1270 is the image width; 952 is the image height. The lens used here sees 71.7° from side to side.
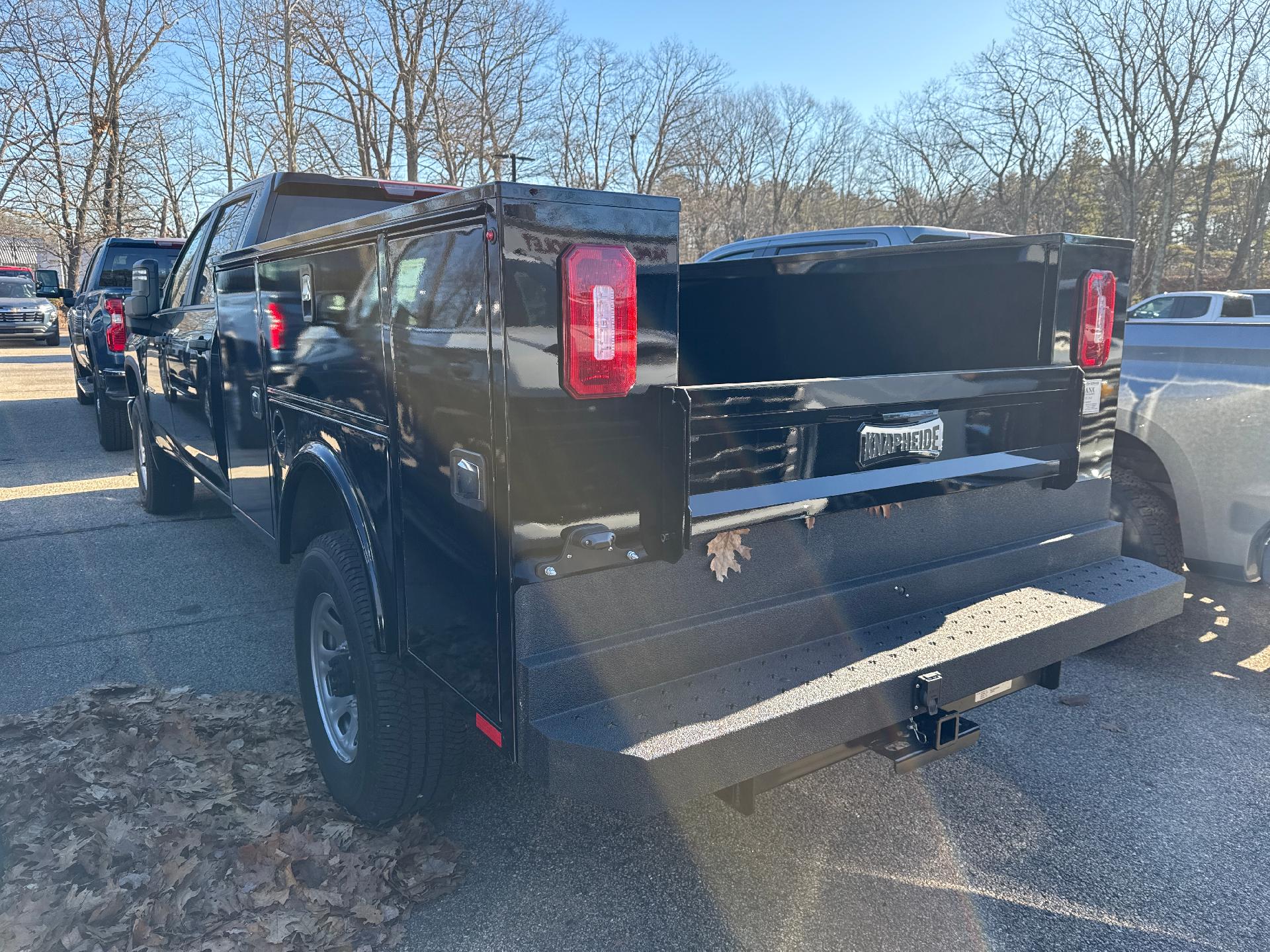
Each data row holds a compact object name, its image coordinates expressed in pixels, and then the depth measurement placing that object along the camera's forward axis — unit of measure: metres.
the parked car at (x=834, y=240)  6.68
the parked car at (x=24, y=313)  24.53
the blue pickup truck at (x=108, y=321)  9.00
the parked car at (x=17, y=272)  27.34
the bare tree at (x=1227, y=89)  27.12
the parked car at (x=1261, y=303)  14.27
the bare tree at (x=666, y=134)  49.59
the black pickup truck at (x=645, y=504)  1.88
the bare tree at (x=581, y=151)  43.09
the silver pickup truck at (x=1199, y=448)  3.96
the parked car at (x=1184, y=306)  14.24
